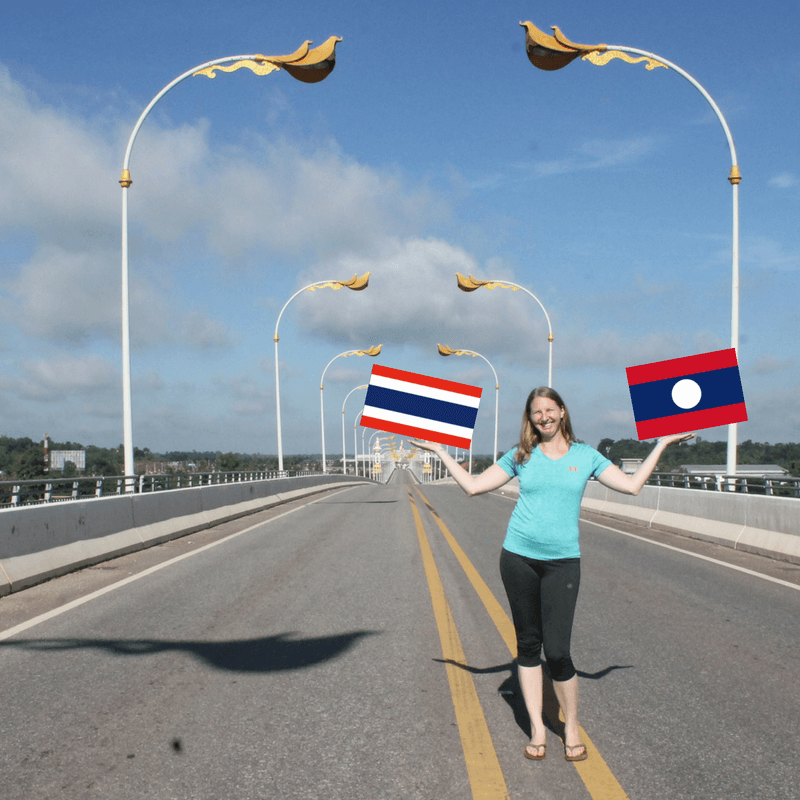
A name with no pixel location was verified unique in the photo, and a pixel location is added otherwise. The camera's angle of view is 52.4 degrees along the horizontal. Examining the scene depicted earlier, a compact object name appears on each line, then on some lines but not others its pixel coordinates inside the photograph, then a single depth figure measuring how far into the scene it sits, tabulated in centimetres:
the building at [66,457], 8453
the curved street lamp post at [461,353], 4050
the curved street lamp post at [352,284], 3275
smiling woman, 425
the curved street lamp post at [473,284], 3128
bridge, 405
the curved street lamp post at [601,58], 1678
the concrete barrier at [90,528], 962
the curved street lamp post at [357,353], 4356
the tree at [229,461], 14280
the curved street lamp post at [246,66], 1730
